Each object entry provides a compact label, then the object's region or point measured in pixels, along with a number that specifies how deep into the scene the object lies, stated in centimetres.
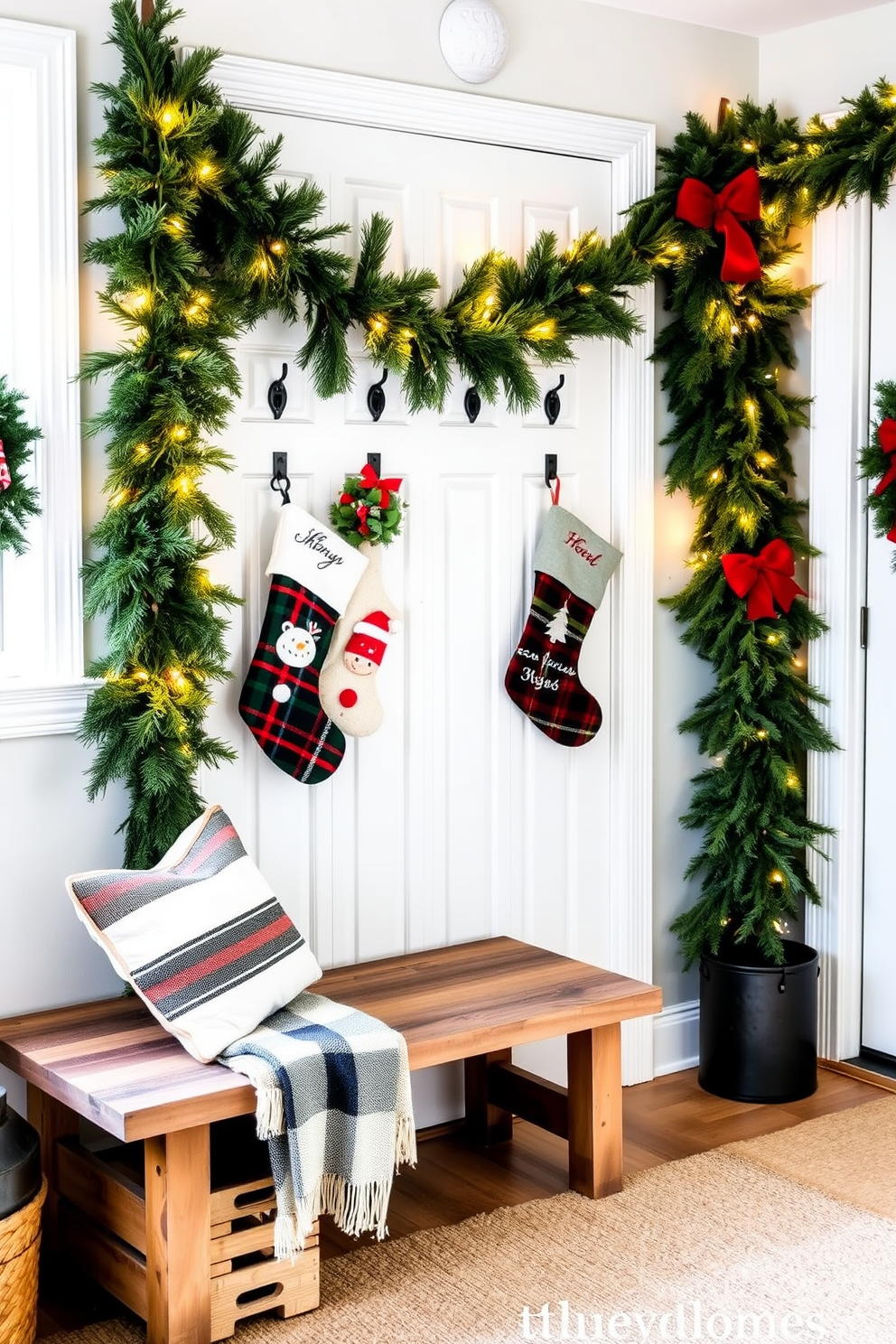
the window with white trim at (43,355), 248
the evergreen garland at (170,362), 245
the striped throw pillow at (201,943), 226
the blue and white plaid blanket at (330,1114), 220
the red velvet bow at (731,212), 316
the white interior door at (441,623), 283
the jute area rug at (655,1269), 229
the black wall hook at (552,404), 318
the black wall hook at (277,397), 280
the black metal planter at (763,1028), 323
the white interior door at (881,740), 332
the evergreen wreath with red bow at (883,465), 324
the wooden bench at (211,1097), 216
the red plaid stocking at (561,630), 313
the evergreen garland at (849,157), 306
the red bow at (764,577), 328
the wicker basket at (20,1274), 210
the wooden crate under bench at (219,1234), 227
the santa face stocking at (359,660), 286
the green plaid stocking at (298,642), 275
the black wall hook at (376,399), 292
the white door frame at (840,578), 335
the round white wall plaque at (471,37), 291
